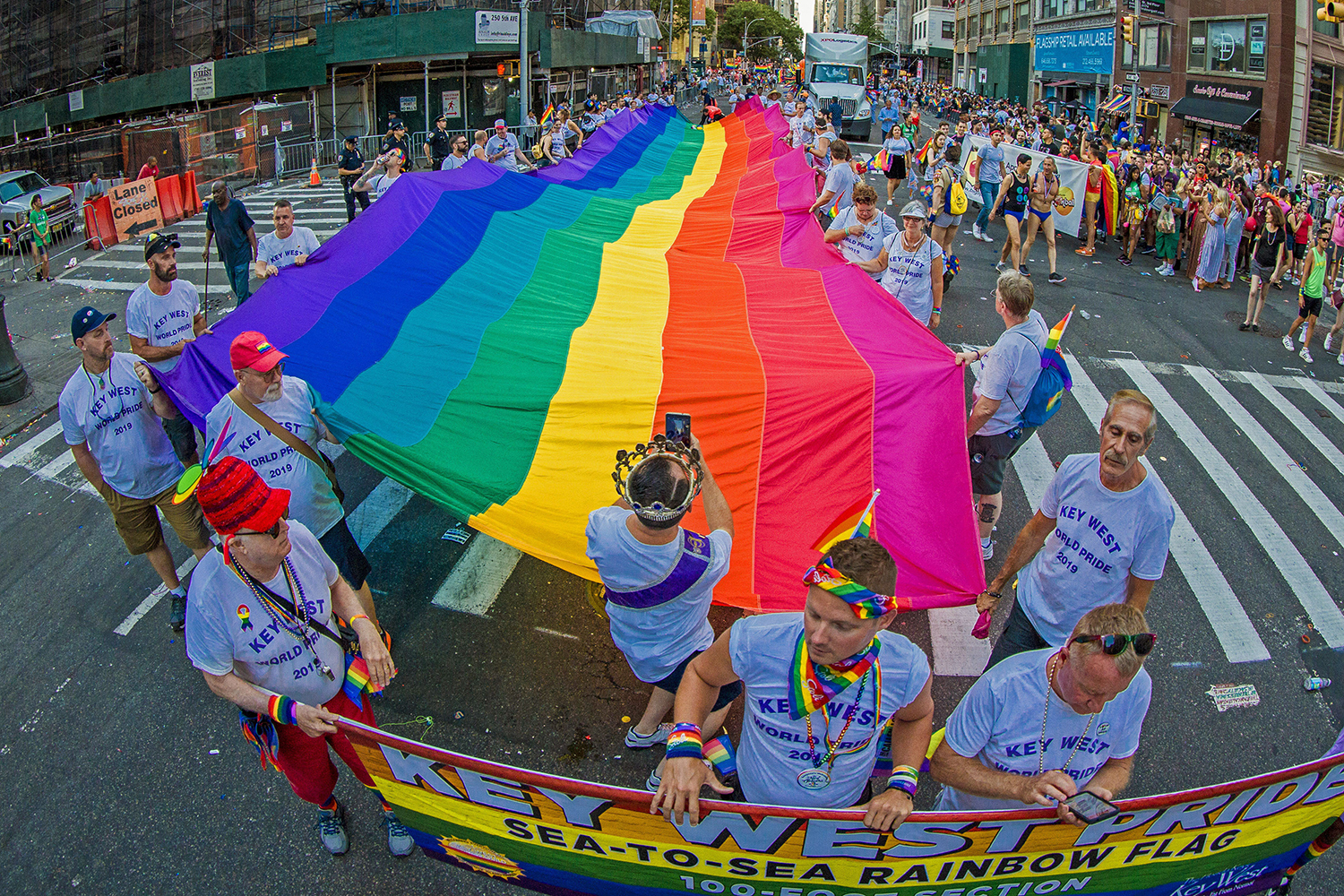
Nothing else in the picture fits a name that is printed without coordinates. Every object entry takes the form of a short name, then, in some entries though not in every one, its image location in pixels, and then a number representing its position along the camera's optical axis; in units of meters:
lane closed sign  15.86
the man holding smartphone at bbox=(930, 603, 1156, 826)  2.48
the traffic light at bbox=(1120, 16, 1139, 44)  23.69
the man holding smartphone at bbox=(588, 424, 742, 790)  3.13
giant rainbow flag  4.69
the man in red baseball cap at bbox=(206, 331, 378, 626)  4.29
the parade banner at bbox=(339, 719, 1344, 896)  2.53
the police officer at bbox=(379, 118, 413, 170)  17.03
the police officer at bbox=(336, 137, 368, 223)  14.17
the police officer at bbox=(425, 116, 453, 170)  19.84
